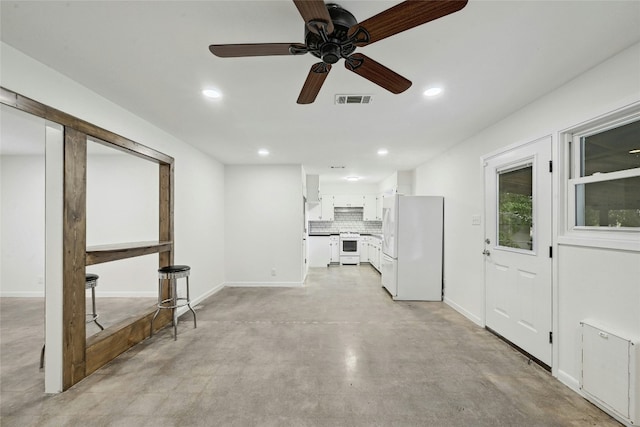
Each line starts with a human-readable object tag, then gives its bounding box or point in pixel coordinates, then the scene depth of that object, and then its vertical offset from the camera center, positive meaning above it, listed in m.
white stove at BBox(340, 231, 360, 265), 7.79 -1.05
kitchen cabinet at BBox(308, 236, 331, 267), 7.63 -1.02
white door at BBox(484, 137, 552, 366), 2.42 -0.32
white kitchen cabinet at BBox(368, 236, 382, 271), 6.73 -0.97
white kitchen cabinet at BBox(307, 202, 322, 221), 8.24 +0.06
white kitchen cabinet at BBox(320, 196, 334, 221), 8.27 +0.21
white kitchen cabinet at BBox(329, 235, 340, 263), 7.85 -1.00
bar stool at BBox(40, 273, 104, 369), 2.36 -0.60
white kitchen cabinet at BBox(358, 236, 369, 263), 7.89 -0.98
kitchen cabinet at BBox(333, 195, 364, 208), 8.27 +0.39
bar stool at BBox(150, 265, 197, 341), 3.03 -0.82
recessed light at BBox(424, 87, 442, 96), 2.31 +1.04
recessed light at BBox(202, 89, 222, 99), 2.35 +1.04
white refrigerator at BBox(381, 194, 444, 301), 4.49 -0.54
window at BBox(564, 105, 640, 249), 1.84 +0.26
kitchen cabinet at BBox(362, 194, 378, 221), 8.24 +0.18
